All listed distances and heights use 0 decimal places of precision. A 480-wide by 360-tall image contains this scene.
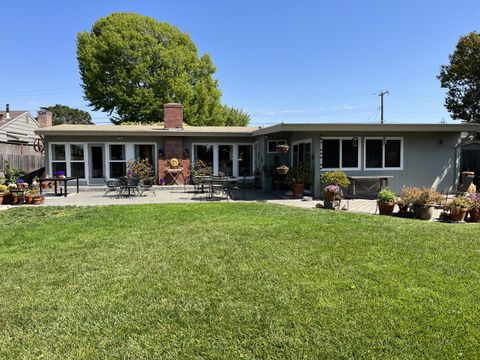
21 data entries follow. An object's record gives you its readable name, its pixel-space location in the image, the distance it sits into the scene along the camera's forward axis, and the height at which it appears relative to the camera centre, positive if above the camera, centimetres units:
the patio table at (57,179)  1222 -37
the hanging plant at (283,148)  1290 +77
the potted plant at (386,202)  856 -80
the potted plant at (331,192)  947 -61
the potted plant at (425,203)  796 -76
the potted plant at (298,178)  1189 -29
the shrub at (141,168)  1566 +7
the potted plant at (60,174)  1455 -17
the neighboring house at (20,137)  1658 +214
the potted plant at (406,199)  823 -70
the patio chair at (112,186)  1358 -62
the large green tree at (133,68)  2705 +786
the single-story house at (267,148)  1205 +84
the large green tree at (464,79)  2072 +547
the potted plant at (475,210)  790 -92
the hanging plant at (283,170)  1229 -3
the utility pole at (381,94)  3369 +712
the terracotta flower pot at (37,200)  1101 -94
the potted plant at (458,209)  783 -88
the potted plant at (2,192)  1098 -69
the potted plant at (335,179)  1070 -30
